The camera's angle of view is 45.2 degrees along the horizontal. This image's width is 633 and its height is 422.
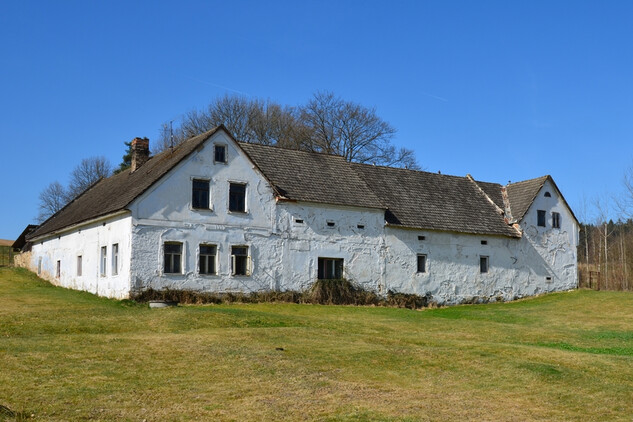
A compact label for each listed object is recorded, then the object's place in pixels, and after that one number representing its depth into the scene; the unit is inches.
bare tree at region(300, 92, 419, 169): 2267.5
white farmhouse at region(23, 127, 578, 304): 1214.9
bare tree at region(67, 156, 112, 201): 2891.2
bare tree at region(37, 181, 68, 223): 2957.7
